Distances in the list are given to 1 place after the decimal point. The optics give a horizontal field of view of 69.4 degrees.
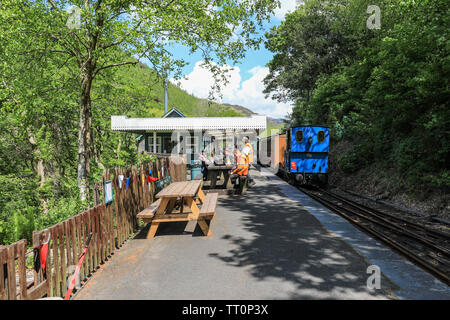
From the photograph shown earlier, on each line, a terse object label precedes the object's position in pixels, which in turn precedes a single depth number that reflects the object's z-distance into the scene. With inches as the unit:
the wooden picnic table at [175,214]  253.8
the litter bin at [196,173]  621.0
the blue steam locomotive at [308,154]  605.9
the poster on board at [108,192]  215.5
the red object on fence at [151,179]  342.5
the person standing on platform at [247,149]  437.4
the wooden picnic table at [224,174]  484.5
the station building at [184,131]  918.6
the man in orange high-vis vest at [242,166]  447.2
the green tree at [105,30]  382.9
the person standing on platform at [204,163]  524.0
